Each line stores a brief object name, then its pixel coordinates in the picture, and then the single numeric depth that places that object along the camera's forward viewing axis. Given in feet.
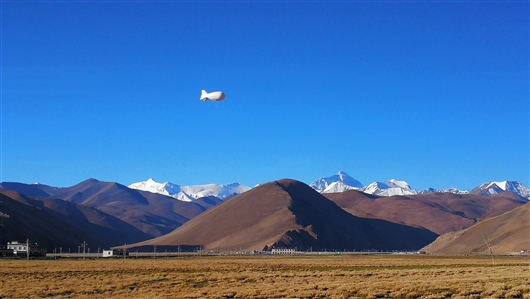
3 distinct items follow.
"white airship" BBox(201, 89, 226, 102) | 379.35
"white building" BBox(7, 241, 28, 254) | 470.47
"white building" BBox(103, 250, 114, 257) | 503.61
